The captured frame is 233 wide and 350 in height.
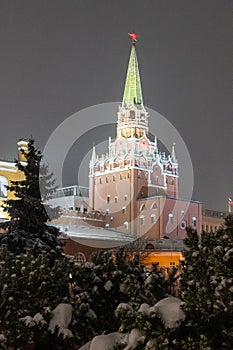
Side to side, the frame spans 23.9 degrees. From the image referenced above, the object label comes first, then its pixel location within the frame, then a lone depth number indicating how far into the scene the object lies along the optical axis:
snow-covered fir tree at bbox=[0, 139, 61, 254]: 23.92
